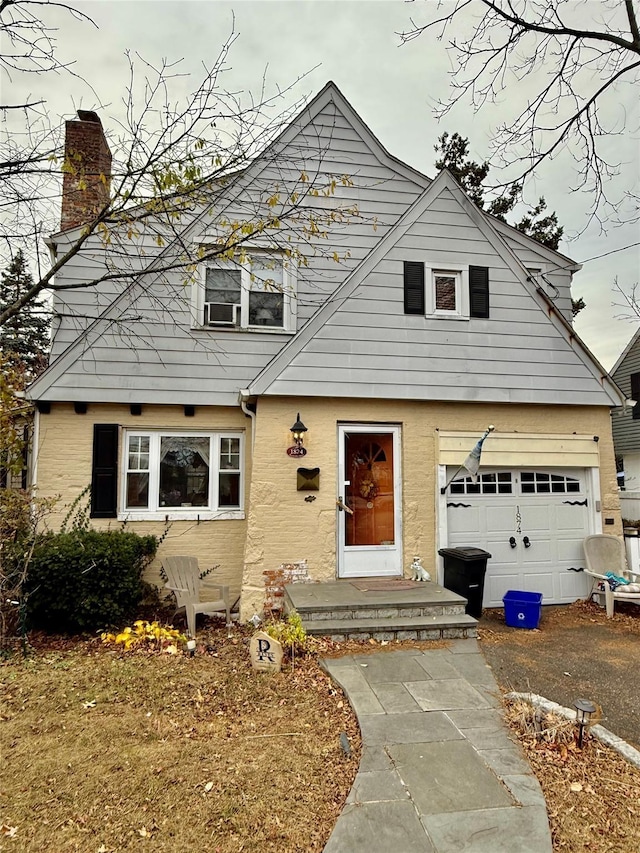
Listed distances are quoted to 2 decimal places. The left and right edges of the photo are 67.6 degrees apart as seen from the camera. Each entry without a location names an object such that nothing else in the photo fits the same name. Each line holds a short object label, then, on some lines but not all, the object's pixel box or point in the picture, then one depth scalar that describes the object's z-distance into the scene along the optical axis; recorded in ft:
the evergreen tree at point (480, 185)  55.42
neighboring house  62.59
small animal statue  23.49
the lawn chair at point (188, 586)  21.89
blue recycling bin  21.84
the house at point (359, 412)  23.95
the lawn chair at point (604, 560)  24.96
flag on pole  23.25
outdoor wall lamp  23.26
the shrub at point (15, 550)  18.81
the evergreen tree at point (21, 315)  16.72
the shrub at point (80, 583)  20.08
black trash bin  22.27
